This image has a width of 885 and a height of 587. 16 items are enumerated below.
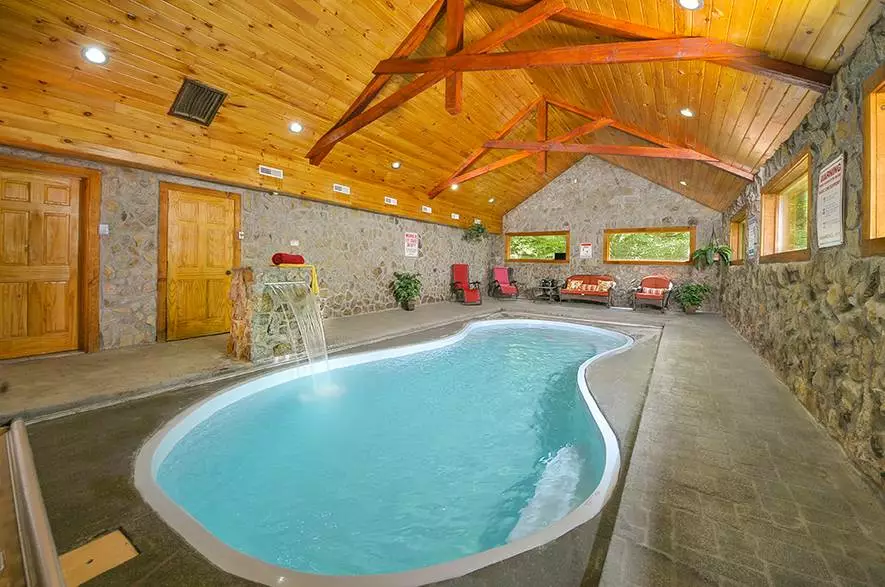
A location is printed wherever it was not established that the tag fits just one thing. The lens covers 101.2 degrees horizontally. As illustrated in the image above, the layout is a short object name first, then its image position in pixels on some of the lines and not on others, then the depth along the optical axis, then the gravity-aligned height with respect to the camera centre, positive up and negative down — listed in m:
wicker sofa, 9.01 +0.00
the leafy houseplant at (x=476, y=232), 10.06 +1.54
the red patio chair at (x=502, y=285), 10.35 +0.06
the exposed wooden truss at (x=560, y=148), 5.58 +2.66
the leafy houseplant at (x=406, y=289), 7.95 -0.07
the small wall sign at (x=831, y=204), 2.32 +0.60
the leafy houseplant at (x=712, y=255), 7.53 +0.75
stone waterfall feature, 3.80 -0.37
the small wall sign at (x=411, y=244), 8.45 +0.99
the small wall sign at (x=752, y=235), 5.00 +0.78
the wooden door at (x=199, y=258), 4.75 +0.34
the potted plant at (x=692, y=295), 8.04 -0.12
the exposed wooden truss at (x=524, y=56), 2.75 +2.46
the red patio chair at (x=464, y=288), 9.16 -0.04
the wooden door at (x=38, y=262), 3.67 +0.19
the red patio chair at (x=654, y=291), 8.23 -0.05
